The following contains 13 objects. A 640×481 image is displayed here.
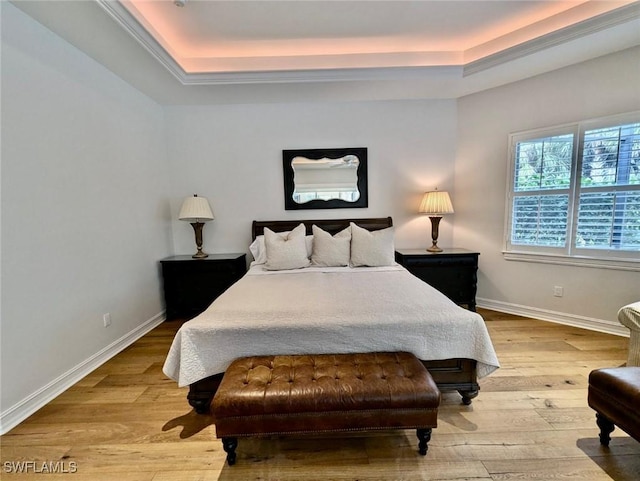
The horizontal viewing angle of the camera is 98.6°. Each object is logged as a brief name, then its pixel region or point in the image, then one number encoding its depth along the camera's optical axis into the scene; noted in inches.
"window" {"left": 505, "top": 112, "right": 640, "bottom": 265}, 105.7
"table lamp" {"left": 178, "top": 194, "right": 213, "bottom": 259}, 133.7
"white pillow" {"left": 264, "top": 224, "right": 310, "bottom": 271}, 119.9
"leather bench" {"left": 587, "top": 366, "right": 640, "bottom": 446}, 52.9
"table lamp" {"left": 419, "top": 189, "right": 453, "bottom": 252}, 137.6
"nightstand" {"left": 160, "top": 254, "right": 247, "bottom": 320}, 131.6
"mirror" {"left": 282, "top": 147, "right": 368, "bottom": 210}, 145.9
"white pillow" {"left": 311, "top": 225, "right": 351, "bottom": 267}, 123.3
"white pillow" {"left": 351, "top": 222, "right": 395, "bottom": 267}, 121.9
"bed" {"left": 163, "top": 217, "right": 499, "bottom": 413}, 67.5
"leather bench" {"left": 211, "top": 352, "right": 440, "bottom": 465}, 53.8
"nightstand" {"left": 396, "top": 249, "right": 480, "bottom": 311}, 132.5
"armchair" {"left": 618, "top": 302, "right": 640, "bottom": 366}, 76.1
